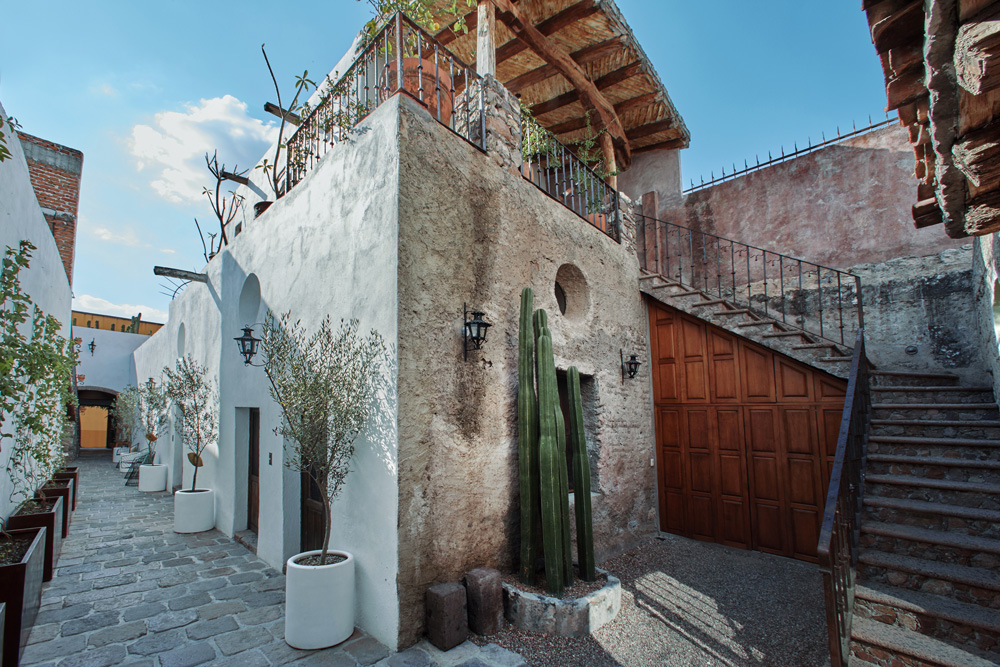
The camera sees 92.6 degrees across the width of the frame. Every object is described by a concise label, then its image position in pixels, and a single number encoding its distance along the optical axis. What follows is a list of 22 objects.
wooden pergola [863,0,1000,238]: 1.30
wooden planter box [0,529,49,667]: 3.09
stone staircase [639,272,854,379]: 5.70
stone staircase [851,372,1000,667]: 3.00
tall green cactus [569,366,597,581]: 4.35
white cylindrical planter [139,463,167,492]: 10.20
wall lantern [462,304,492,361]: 4.09
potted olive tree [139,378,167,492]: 10.22
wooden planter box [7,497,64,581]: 4.72
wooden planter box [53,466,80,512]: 7.82
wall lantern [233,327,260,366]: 5.54
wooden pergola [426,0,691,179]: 6.25
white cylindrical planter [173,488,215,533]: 6.71
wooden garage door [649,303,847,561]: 5.73
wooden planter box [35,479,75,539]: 6.31
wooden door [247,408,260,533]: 6.52
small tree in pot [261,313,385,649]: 3.49
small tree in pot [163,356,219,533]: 6.75
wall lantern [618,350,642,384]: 6.43
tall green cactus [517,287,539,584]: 4.13
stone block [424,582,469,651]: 3.42
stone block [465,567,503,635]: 3.62
